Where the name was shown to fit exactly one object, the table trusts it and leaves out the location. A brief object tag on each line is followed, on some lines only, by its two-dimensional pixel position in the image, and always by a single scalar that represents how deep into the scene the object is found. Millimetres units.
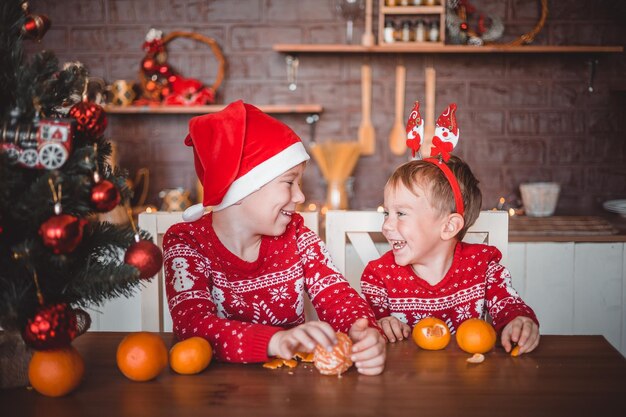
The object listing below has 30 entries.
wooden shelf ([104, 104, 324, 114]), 2426
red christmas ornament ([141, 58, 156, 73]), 2478
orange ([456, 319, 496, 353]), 928
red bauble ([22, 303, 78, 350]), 716
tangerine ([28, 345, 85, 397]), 752
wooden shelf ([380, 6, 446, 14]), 2379
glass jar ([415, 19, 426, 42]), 2406
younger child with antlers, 1278
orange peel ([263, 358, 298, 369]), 880
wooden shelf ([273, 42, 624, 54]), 2383
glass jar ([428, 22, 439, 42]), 2400
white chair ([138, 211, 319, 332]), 1287
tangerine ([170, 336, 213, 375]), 840
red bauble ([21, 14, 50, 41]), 785
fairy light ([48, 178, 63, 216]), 702
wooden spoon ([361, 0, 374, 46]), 2418
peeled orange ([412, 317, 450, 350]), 958
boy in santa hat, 1093
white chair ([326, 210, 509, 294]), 1382
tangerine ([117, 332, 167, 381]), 804
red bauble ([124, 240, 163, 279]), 771
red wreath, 2459
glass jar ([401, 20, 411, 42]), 2420
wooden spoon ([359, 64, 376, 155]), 2547
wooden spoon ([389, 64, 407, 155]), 2543
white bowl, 2371
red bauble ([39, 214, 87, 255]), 683
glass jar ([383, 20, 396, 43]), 2420
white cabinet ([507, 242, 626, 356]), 2064
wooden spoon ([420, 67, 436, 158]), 2514
